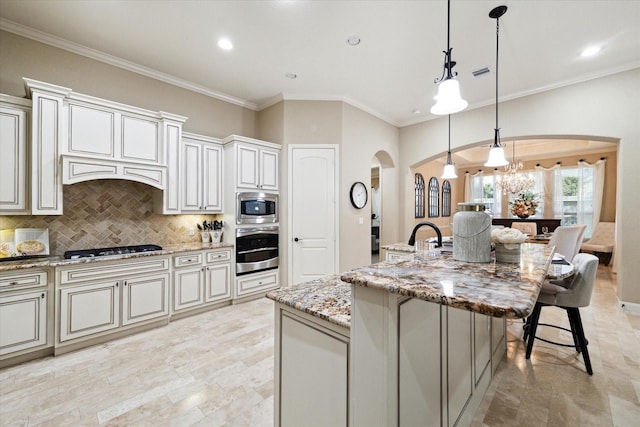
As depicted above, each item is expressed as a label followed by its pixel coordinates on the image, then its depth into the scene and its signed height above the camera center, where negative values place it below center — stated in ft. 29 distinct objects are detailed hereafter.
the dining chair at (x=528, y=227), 21.61 -1.08
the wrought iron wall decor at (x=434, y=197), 26.35 +1.56
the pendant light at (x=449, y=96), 5.77 +2.48
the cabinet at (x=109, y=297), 8.42 -2.96
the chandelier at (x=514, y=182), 23.74 +2.80
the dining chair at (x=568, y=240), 12.98 -1.26
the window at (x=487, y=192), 28.50 +2.24
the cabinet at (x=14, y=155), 8.13 +1.62
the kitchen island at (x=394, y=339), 3.19 -1.83
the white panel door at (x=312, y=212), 14.32 -0.03
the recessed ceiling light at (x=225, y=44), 9.90 +6.16
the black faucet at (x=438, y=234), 6.29 -0.61
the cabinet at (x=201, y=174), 11.94 +1.63
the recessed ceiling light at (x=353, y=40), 9.76 +6.21
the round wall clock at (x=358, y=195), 15.06 +0.97
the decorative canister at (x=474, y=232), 4.56 -0.32
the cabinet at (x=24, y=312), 7.57 -2.97
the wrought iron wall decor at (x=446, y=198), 28.84 +1.58
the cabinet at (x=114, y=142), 9.02 +2.45
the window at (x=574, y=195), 23.36 +1.61
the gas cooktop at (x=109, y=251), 9.03 -1.50
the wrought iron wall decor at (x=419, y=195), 23.45 +1.52
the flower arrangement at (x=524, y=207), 21.52 +0.50
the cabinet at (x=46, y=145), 8.32 +2.00
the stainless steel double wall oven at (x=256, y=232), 12.95 -1.06
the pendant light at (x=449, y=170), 12.18 +1.91
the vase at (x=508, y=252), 4.59 -0.66
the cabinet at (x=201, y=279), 11.01 -2.93
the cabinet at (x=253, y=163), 12.78 +2.37
